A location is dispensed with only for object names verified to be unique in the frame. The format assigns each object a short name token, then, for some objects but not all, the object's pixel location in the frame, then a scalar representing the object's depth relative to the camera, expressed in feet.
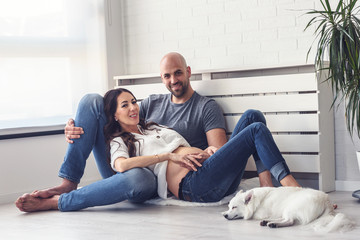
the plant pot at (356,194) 10.11
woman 9.13
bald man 10.37
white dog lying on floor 7.86
